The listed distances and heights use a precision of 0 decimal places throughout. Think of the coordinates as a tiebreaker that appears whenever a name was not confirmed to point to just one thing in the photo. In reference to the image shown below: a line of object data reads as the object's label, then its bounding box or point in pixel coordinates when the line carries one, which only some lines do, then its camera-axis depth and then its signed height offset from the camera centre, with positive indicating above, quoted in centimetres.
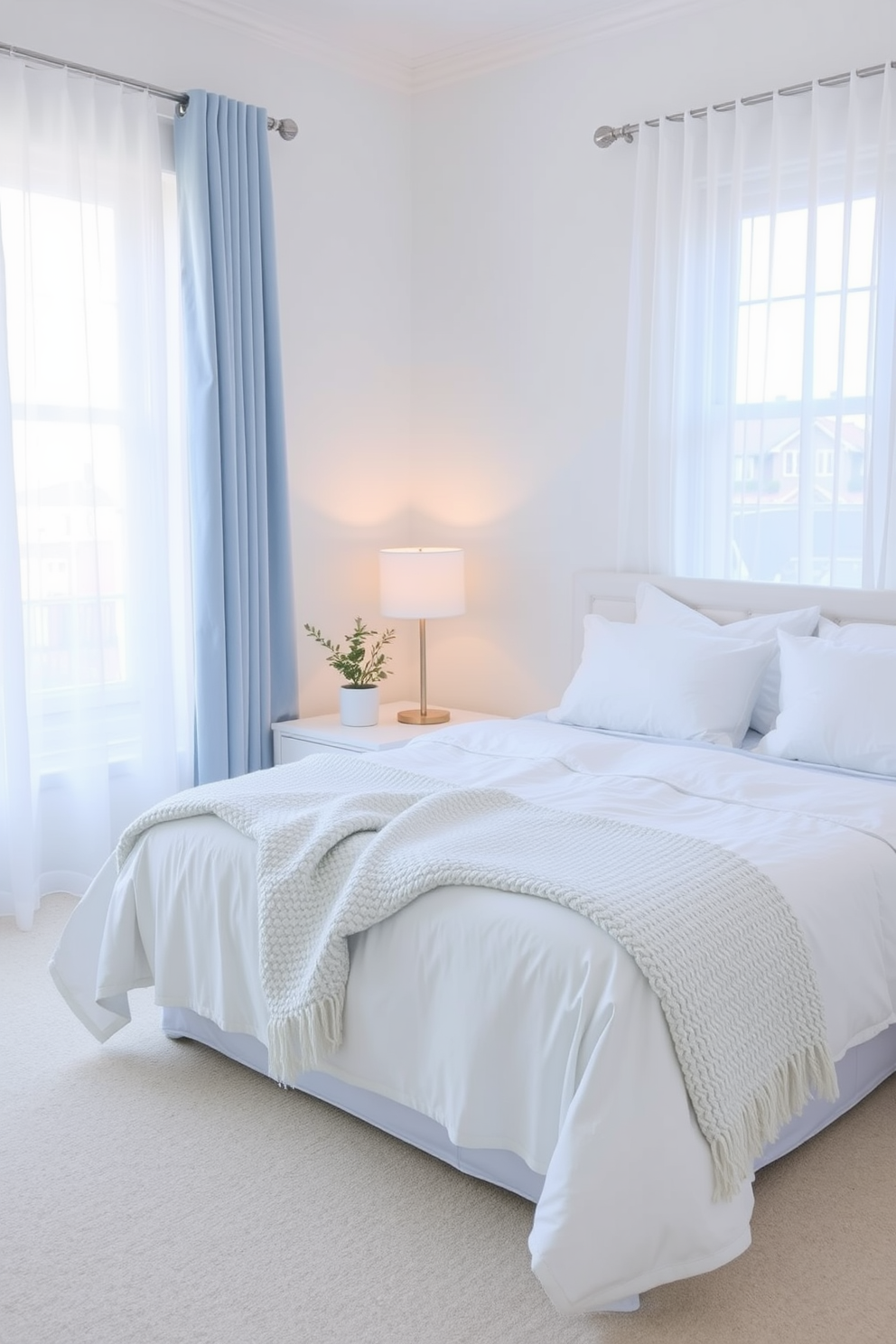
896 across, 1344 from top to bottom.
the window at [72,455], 342 +19
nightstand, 390 -71
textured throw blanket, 187 -67
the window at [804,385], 338 +40
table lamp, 416 -21
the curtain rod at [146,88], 331 +128
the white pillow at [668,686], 325 -46
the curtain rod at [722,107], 333 +123
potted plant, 409 -56
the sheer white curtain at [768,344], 333 +53
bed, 175 -82
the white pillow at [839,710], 289 -46
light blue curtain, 371 +32
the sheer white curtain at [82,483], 339 +11
